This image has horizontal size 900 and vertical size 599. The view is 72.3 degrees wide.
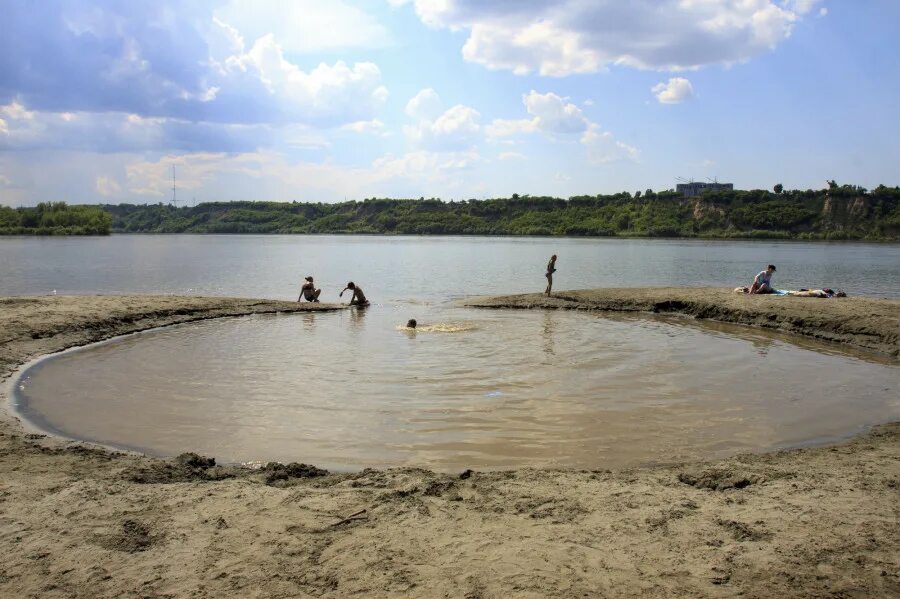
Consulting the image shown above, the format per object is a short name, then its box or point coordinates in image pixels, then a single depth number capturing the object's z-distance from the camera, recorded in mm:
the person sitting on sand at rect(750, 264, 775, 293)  22444
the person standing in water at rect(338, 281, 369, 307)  25094
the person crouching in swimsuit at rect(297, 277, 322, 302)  25312
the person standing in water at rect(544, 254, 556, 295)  24838
